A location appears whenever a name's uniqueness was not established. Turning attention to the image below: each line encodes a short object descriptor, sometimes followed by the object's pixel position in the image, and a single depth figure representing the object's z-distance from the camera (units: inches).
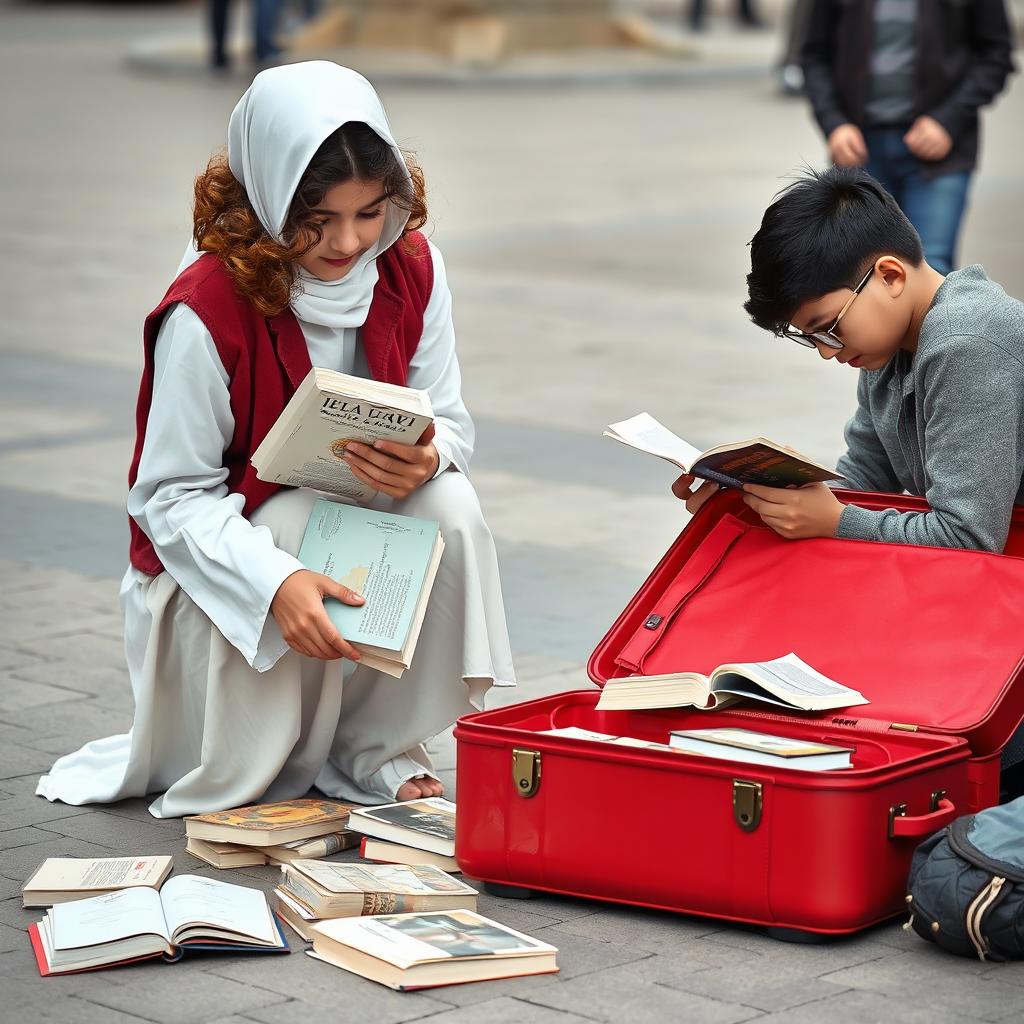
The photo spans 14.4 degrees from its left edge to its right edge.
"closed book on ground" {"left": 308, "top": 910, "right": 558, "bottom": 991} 235.9
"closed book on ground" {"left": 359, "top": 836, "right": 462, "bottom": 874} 279.8
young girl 287.3
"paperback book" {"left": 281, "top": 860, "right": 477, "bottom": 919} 253.0
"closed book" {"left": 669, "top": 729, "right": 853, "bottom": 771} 250.4
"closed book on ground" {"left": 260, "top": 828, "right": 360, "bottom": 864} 280.8
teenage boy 274.4
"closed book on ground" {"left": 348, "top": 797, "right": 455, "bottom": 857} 279.0
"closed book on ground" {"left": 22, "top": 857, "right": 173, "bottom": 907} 260.8
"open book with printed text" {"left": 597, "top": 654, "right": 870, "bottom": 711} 265.4
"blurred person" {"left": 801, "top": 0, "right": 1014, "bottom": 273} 519.8
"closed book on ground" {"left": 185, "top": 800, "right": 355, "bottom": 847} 278.1
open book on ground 241.0
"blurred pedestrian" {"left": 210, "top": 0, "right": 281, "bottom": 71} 1601.9
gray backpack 236.1
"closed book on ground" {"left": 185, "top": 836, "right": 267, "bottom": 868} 279.6
